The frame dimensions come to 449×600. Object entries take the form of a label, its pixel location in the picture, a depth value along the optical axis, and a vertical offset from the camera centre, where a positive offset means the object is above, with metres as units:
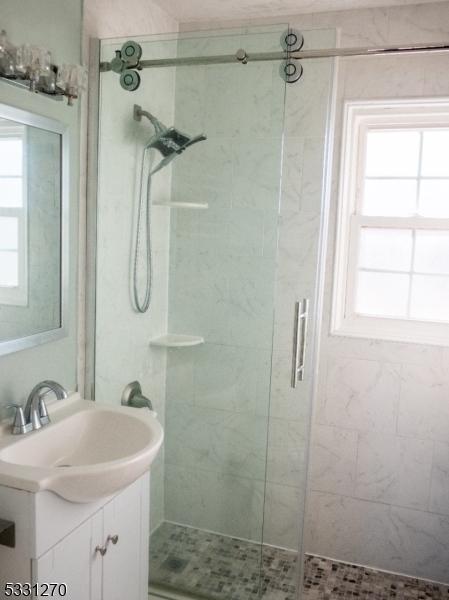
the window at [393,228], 2.72 +0.14
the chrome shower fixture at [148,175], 2.21 +0.28
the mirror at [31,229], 1.80 +0.04
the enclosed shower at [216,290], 2.17 -0.17
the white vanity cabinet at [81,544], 1.49 -0.88
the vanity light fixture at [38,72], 1.68 +0.53
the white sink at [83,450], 1.50 -0.64
